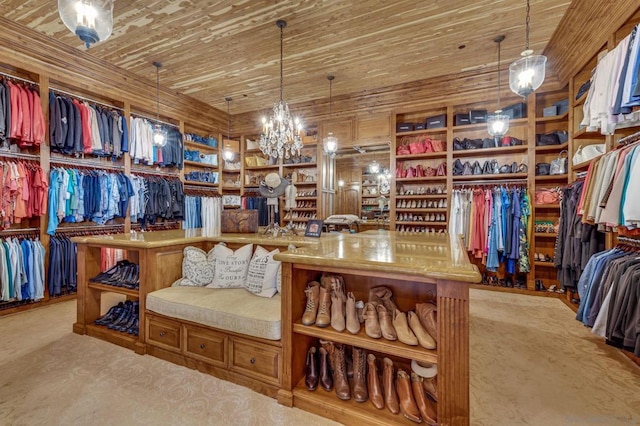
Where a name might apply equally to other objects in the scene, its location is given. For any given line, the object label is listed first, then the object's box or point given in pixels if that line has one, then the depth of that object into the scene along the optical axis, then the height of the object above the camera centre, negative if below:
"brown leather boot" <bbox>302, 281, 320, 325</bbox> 1.52 -0.55
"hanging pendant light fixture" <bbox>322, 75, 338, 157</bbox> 4.26 +1.07
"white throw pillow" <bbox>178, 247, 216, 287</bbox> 2.21 -0.47
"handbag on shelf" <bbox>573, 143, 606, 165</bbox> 2.98 +0.66
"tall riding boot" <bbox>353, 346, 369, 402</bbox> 1.47 -0.93
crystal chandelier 3.17 +0.93
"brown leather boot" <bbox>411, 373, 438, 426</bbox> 1.26 -0.95
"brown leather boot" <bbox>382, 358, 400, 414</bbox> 1.37 -0.95
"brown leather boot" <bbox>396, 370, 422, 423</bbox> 1.29 -0.94
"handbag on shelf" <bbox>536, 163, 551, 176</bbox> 3.87 +0.60
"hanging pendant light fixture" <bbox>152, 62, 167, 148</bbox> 4.01 +1.22
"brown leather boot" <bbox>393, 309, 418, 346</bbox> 1.29 -0.60
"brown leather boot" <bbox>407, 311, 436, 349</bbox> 1.25 -0.60
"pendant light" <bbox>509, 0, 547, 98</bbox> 2.49 +1.28
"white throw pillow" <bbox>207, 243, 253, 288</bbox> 2.17 -0.46
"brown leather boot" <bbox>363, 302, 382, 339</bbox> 1.38 -0.60
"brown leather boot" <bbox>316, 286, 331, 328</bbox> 1.49 -0.57
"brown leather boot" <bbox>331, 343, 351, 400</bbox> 1.47 -0.94
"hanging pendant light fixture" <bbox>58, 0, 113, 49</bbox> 1.73 +1.25
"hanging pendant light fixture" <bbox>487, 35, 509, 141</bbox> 3.35 +1.08
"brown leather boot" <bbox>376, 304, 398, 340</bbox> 1.35 -0.59
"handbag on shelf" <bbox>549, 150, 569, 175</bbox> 3.65 +0.62
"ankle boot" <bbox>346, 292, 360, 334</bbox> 1.44 -0.59
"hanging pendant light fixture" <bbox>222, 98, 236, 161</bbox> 5.31 +1.28
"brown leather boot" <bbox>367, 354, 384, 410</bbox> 1.40 -0.94
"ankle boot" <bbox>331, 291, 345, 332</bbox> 1.47 -0.58
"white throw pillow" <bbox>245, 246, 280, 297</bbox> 2.00 -0.48
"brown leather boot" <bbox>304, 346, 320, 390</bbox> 1.54 -0.94
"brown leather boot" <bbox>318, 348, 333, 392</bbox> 1.54 -0.94
